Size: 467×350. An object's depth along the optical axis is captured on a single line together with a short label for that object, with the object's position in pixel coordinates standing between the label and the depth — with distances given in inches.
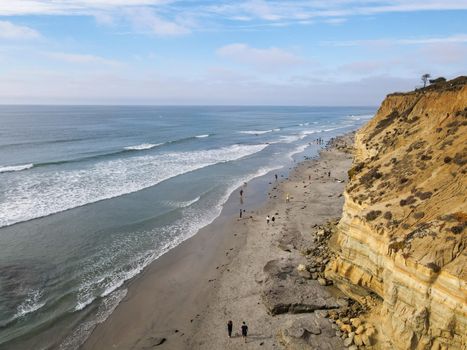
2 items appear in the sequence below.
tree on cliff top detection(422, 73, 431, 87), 2046.0
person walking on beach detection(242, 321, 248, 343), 749.9
